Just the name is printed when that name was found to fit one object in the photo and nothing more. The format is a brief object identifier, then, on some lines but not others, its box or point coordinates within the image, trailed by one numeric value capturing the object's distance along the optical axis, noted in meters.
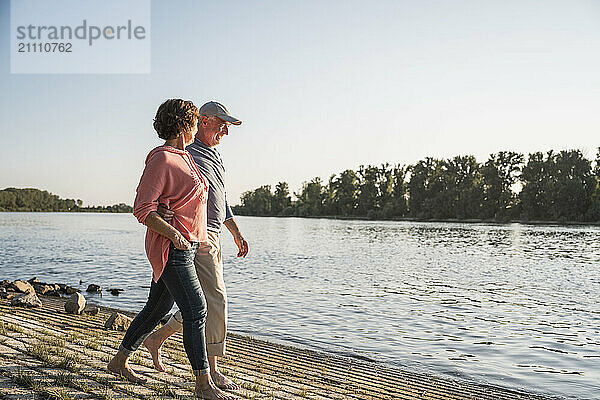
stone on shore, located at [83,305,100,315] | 10.69
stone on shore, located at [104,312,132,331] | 8.25
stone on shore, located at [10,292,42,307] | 10.70
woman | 4.31
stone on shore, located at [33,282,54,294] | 15.90
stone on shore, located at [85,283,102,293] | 17.31
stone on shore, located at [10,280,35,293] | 13.61
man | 4.85
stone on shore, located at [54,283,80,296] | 16.61
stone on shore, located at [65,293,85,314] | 10.52
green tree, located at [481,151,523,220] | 107.81
